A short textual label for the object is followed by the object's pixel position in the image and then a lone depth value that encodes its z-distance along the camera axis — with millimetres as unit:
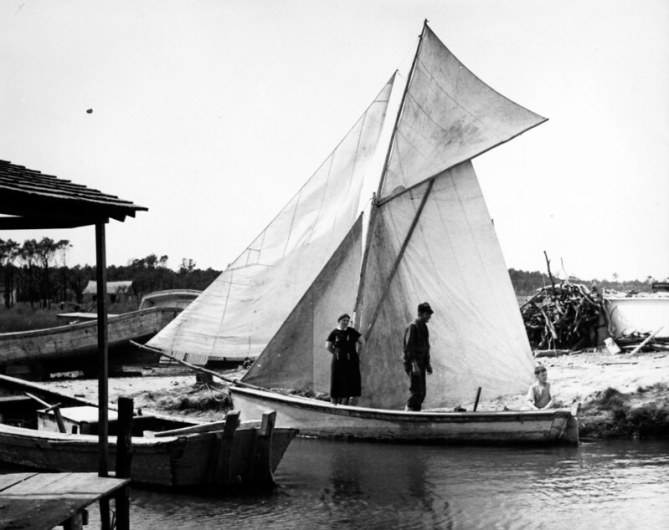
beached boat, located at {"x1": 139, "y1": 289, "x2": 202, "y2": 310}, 32438
